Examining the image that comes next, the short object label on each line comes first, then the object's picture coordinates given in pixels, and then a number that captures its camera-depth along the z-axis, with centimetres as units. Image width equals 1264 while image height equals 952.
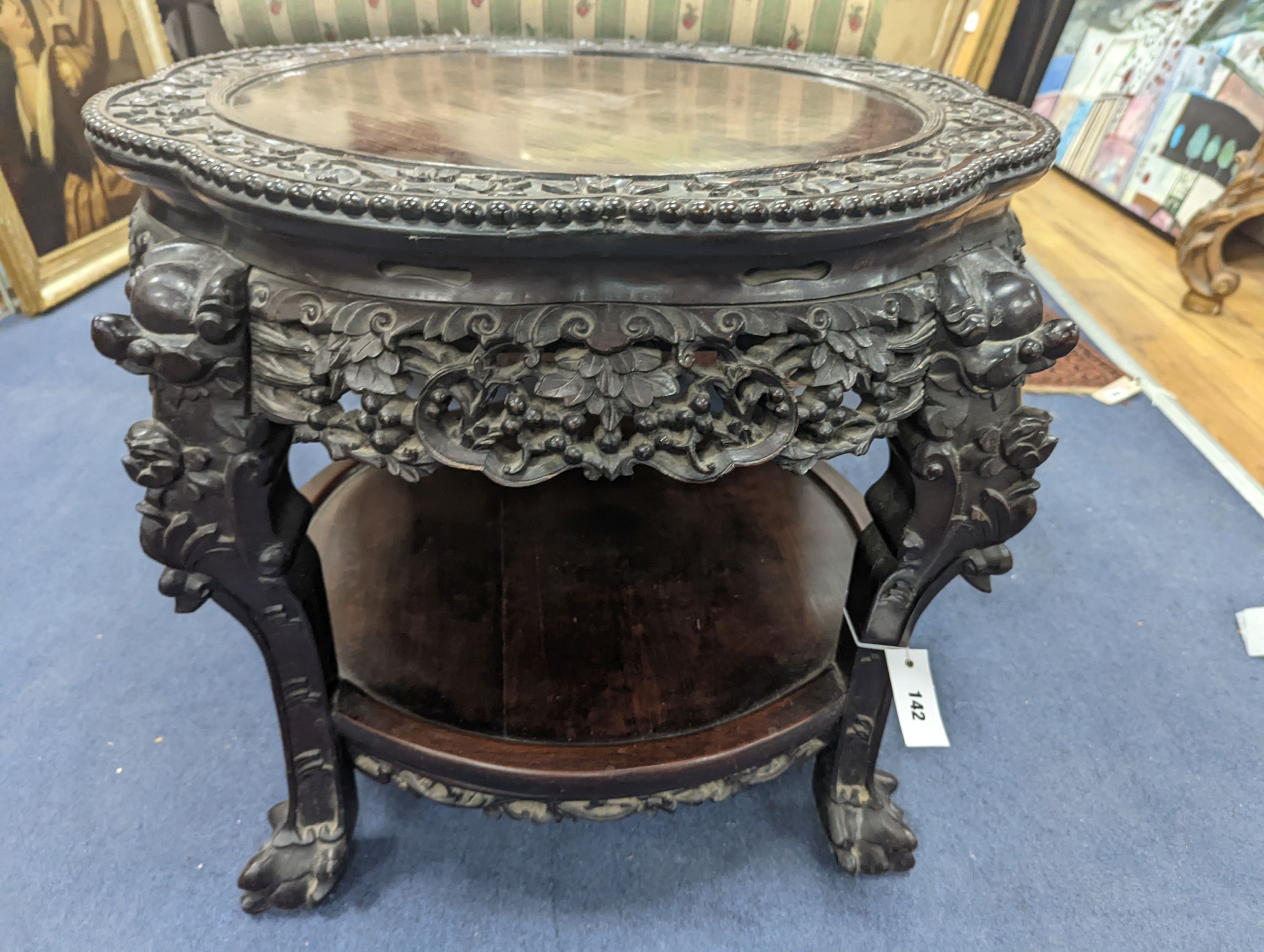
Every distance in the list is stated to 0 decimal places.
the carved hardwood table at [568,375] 53
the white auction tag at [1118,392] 178
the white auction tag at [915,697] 78
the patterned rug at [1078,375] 181
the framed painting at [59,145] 185
